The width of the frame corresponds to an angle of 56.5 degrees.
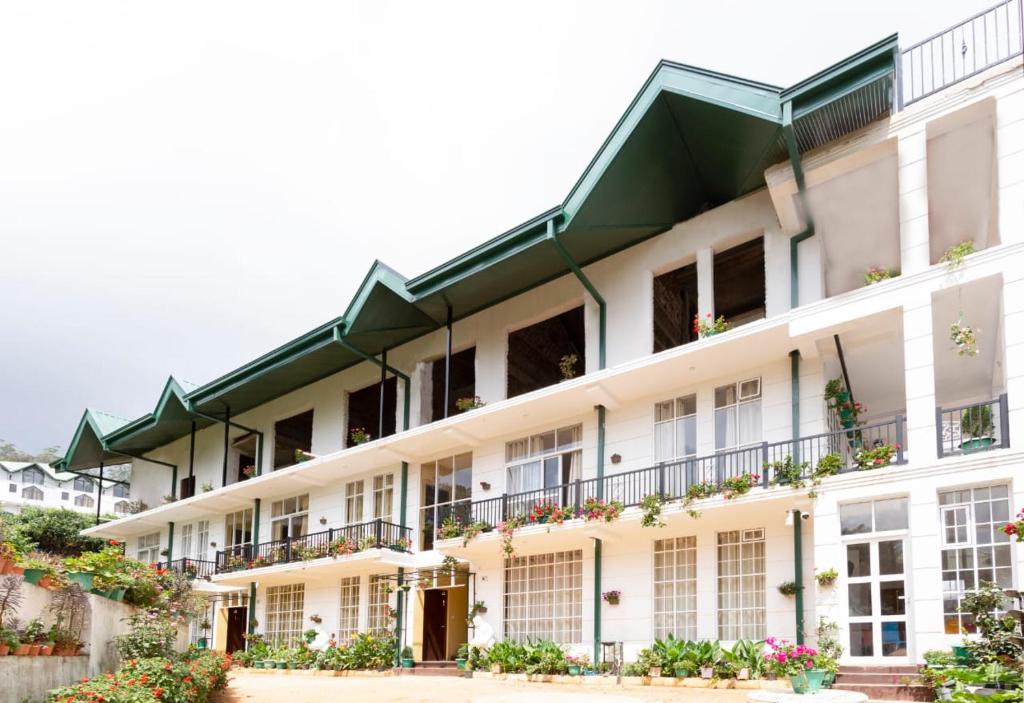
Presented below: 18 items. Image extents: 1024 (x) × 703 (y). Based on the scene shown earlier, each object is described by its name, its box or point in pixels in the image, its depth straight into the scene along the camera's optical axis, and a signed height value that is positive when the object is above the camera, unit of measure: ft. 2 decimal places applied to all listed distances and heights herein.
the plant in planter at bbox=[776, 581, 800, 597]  57.06 -2.96
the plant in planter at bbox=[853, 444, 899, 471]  52.65 +4.49
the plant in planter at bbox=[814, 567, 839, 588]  52.65 -2.12
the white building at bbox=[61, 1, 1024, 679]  51.21 +10.78
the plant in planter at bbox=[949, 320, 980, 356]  50.98 +10.59
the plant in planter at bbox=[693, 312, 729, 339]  63.46 +13.82
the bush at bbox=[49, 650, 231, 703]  38.73 -6.67
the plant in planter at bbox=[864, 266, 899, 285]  56.03 +15.32
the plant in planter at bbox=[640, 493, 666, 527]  62.13 +1.71
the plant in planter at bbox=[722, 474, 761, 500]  58.03 +3.17
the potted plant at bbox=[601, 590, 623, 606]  66.54 -4.17
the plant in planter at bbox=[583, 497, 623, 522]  64.67 +1.75
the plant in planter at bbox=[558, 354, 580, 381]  74.69 +13.21
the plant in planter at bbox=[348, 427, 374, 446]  90.33 +8.98
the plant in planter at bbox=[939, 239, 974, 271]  51.62 +15.23
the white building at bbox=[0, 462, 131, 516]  284.82 +12.33
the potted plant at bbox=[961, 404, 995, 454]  49.42 +5.91
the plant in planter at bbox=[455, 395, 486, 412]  79.97 +10.78
